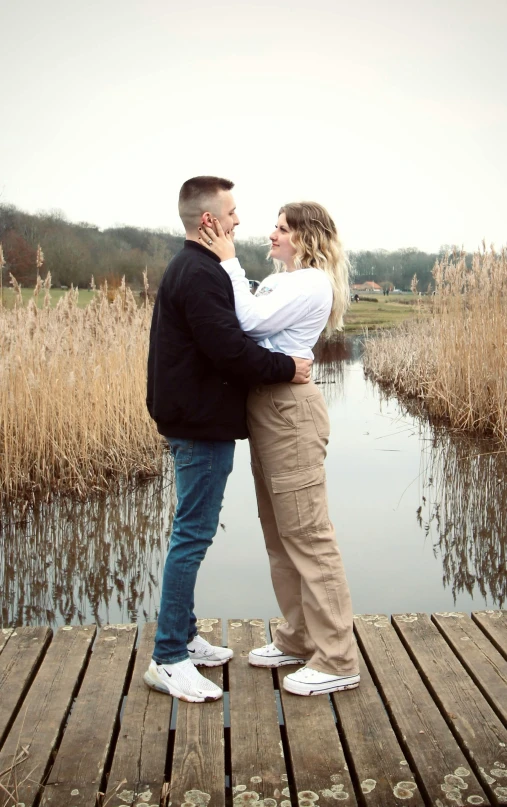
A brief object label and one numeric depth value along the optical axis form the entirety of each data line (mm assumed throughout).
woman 2514
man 2408
